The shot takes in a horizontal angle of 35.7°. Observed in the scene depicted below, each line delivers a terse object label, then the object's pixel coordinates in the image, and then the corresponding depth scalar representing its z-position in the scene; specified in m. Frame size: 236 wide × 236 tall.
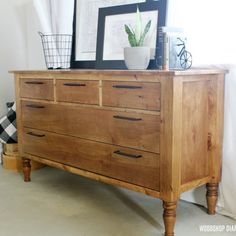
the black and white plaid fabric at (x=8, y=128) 3.03
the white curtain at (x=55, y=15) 2.70
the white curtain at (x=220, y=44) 1.97
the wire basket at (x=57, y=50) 2.71
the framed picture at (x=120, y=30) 2.17
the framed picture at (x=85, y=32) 2.68
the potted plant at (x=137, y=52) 2.00
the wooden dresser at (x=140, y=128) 1.73
